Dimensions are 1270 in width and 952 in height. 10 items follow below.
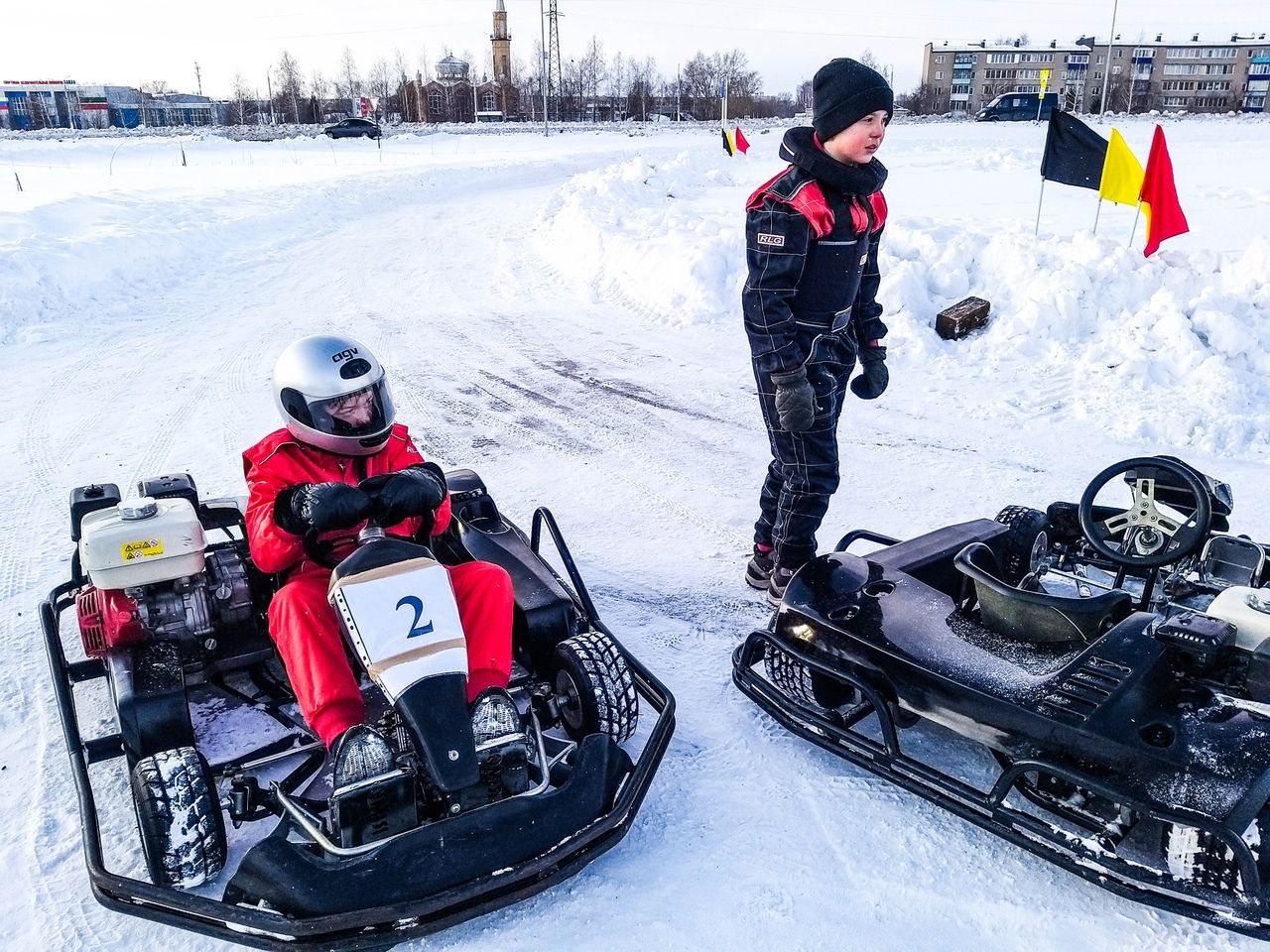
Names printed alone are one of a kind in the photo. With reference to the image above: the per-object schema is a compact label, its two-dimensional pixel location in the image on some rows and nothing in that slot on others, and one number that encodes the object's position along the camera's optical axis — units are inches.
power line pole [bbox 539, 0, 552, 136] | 1729.1
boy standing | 140.1
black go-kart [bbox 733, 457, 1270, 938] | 91.3
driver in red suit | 106.2
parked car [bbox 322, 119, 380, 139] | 1584.6
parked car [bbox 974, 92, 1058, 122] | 1605.6
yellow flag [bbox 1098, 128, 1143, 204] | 307.0
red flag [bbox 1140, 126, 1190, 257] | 289.9
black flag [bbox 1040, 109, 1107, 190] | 317.7
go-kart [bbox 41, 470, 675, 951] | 90.4
